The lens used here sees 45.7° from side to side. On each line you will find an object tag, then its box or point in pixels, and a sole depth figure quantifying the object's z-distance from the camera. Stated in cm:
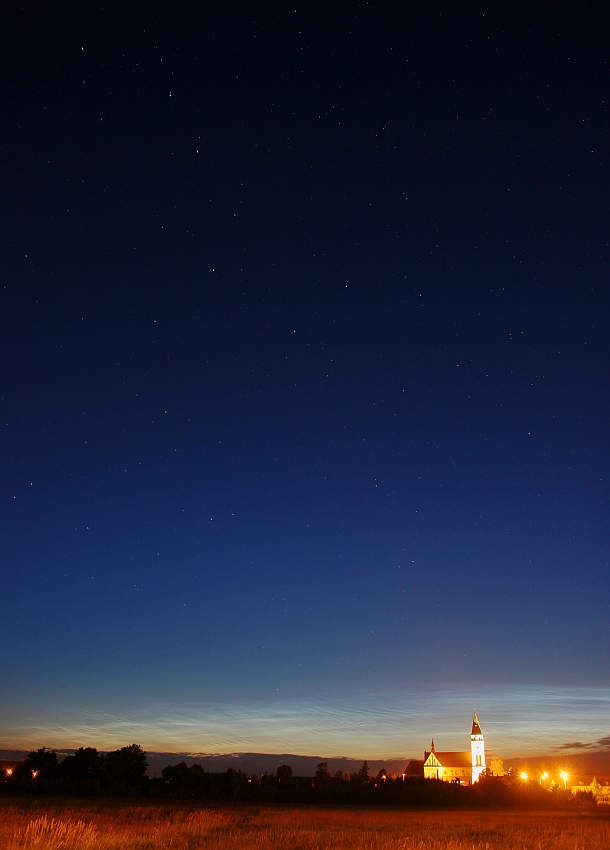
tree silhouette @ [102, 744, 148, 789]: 10050
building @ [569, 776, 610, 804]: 9381
